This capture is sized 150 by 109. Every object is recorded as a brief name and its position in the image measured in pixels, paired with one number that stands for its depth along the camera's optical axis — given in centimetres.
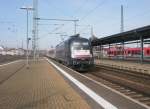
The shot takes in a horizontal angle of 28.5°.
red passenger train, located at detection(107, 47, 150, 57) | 4950
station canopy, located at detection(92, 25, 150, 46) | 2767
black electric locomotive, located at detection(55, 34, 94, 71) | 2814
